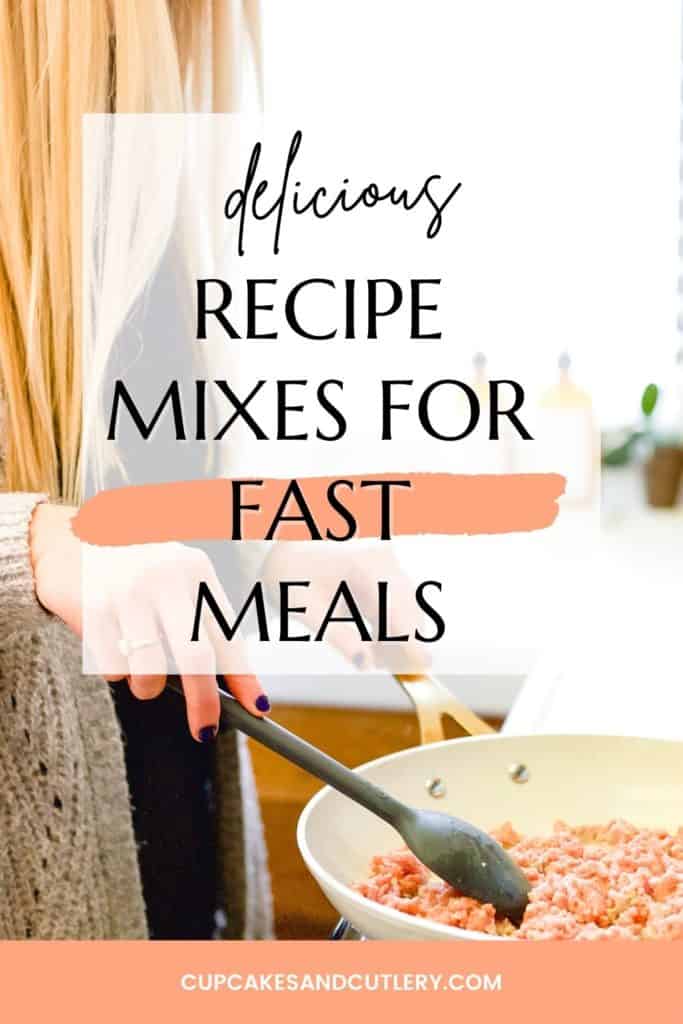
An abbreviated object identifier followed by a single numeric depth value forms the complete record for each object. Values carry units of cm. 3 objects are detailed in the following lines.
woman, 62
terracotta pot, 162
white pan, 67
